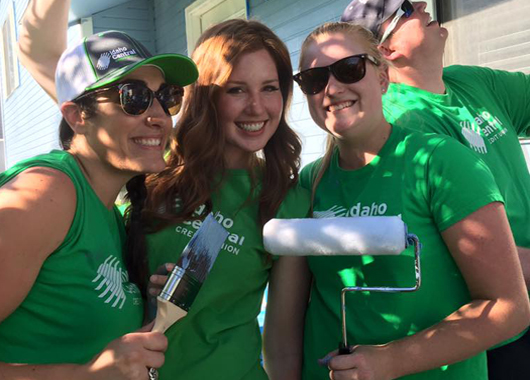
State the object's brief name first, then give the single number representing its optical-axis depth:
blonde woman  1.73
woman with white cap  1.50
